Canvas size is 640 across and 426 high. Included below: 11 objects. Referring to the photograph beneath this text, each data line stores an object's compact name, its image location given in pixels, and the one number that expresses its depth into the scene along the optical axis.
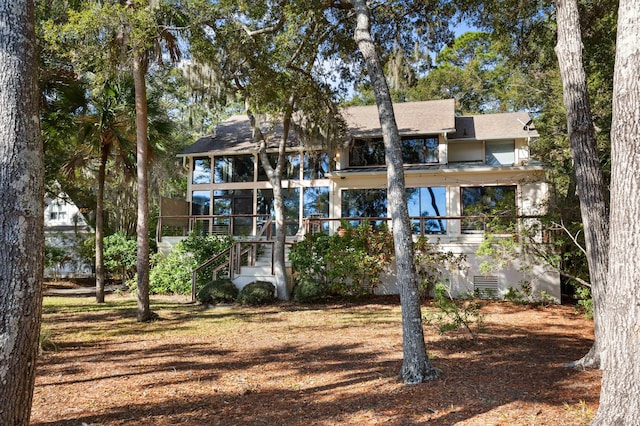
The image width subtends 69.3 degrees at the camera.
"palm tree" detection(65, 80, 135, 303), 12.16
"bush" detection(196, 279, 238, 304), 12.61
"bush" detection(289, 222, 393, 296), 12.83
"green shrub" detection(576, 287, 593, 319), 9.40
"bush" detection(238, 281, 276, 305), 12.34
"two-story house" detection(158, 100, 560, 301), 16.17
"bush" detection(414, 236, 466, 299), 12.84
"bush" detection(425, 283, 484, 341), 6.79
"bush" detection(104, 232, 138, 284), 18.19
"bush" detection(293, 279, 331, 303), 12.48
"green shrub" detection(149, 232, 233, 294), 15.41
